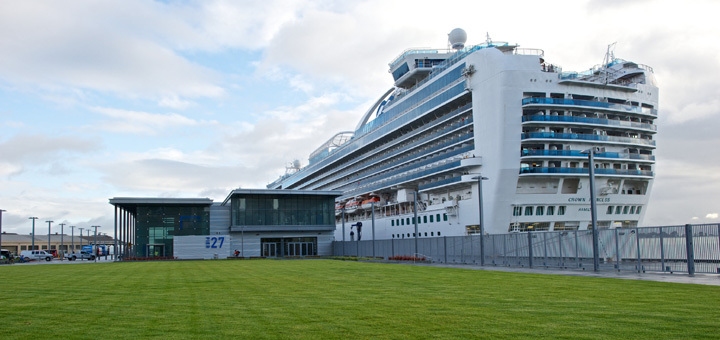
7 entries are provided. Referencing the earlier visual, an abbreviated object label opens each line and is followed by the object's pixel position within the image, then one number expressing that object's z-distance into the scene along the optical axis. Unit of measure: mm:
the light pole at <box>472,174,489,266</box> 36344
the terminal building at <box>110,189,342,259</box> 66125
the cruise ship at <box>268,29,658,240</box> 47094
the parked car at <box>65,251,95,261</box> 82269
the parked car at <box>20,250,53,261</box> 80812
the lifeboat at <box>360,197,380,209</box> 73938
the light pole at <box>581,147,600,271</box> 27359
